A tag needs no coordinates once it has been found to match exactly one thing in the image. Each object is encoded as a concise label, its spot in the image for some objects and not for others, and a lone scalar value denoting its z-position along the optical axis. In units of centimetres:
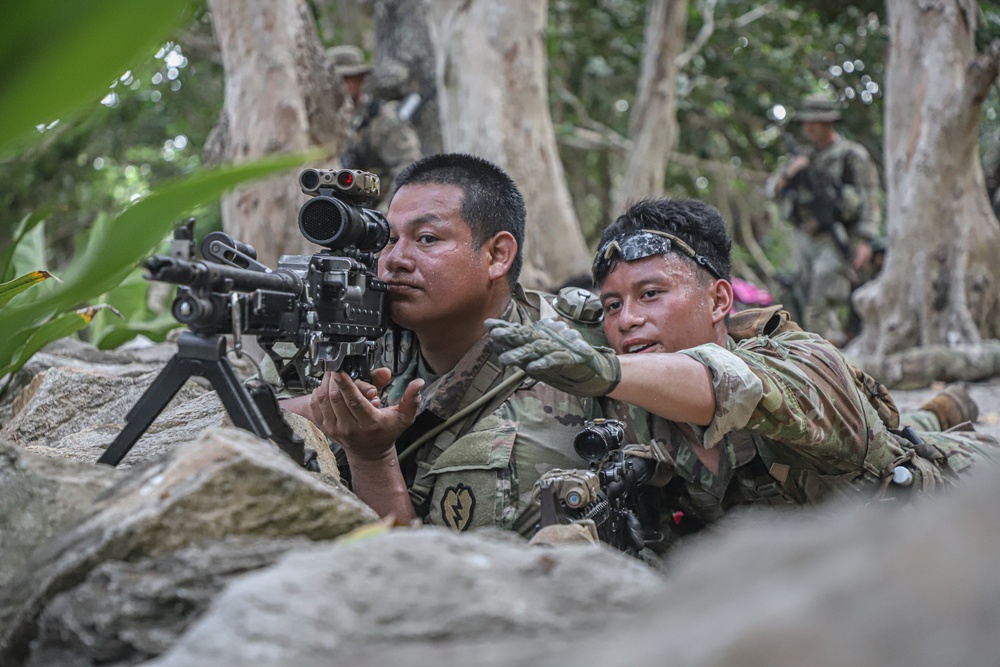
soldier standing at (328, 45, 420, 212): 770
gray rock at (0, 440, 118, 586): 151
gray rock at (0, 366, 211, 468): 265
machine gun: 180
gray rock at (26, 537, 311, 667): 123
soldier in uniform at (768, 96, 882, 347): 951
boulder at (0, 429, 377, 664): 134
